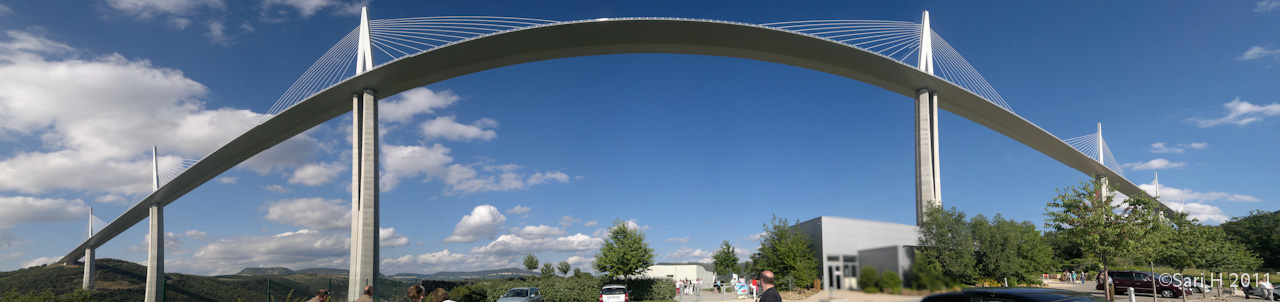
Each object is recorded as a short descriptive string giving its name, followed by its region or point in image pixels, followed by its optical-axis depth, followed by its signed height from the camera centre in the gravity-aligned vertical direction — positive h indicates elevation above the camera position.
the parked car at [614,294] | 24.98 -3.59
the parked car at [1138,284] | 30.14 -4.31
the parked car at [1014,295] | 7.15 -1.18
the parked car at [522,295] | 23.35 -3.45
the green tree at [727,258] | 55.94 -5.07
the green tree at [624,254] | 36.06 -2.91
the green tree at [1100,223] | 21.47 -0.90
